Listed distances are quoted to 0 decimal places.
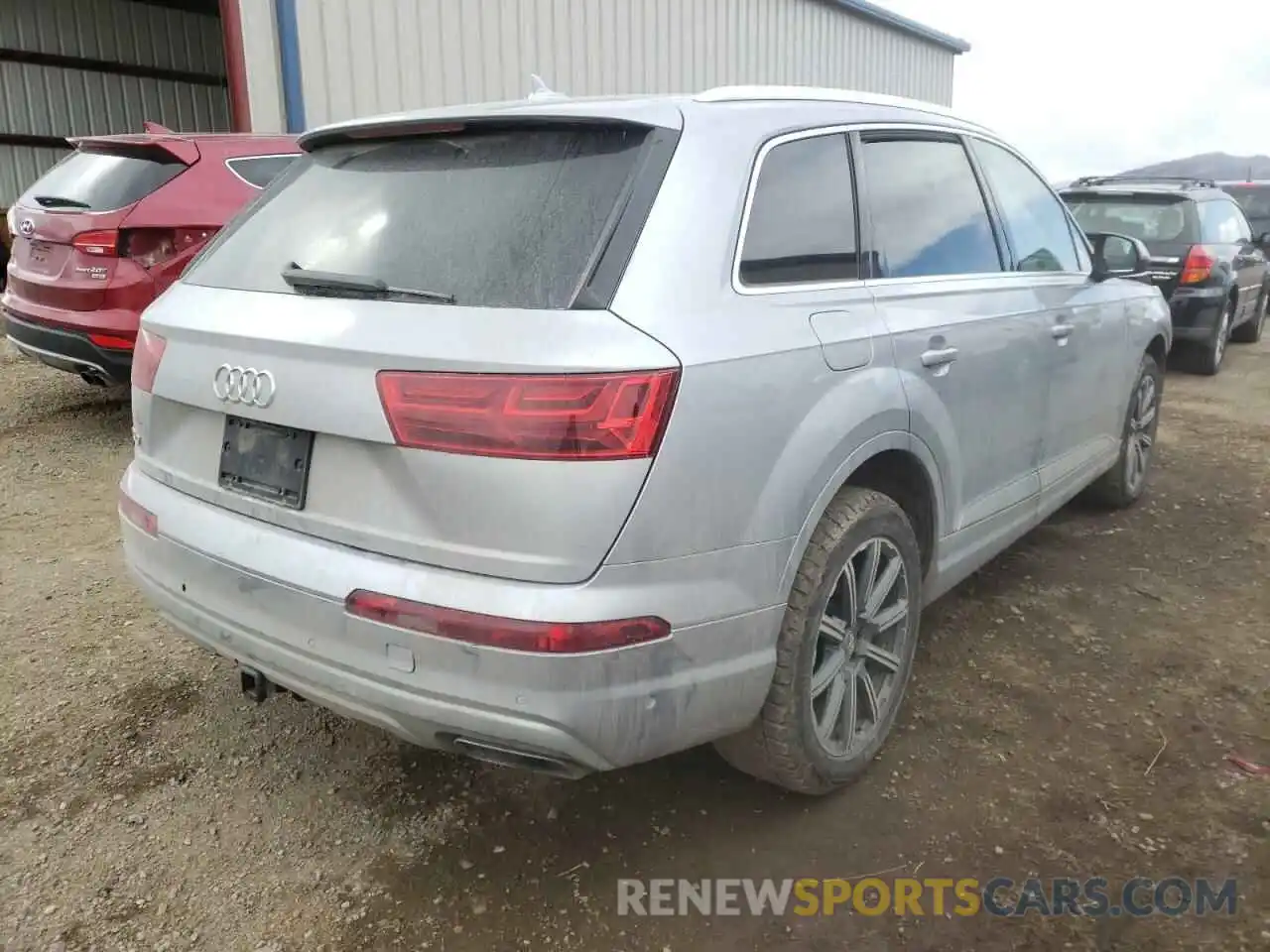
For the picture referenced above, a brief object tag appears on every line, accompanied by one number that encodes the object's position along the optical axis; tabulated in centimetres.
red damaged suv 529
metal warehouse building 765
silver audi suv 188
